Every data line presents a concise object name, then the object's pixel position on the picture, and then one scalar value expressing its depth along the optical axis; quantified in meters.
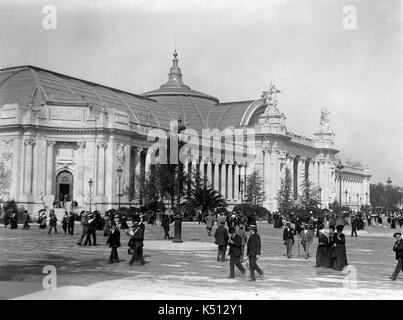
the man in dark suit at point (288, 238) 25.53
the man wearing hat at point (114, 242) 21.77
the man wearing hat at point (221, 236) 22.66
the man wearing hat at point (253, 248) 17.93
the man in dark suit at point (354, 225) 44.41
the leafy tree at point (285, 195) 76.42
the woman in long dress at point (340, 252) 20.94
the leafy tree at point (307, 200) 69.20
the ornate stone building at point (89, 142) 75.81
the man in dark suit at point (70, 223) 39.83
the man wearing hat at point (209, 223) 40.72
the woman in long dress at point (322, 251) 21.94
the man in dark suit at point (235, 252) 18.44
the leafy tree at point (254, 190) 85.06
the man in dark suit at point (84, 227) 30.02
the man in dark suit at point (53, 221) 40.59
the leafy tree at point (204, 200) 66.44
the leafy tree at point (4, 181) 73.88
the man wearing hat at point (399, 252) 18.06
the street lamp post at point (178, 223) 31.14
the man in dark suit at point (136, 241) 21.36
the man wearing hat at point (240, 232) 18.88
